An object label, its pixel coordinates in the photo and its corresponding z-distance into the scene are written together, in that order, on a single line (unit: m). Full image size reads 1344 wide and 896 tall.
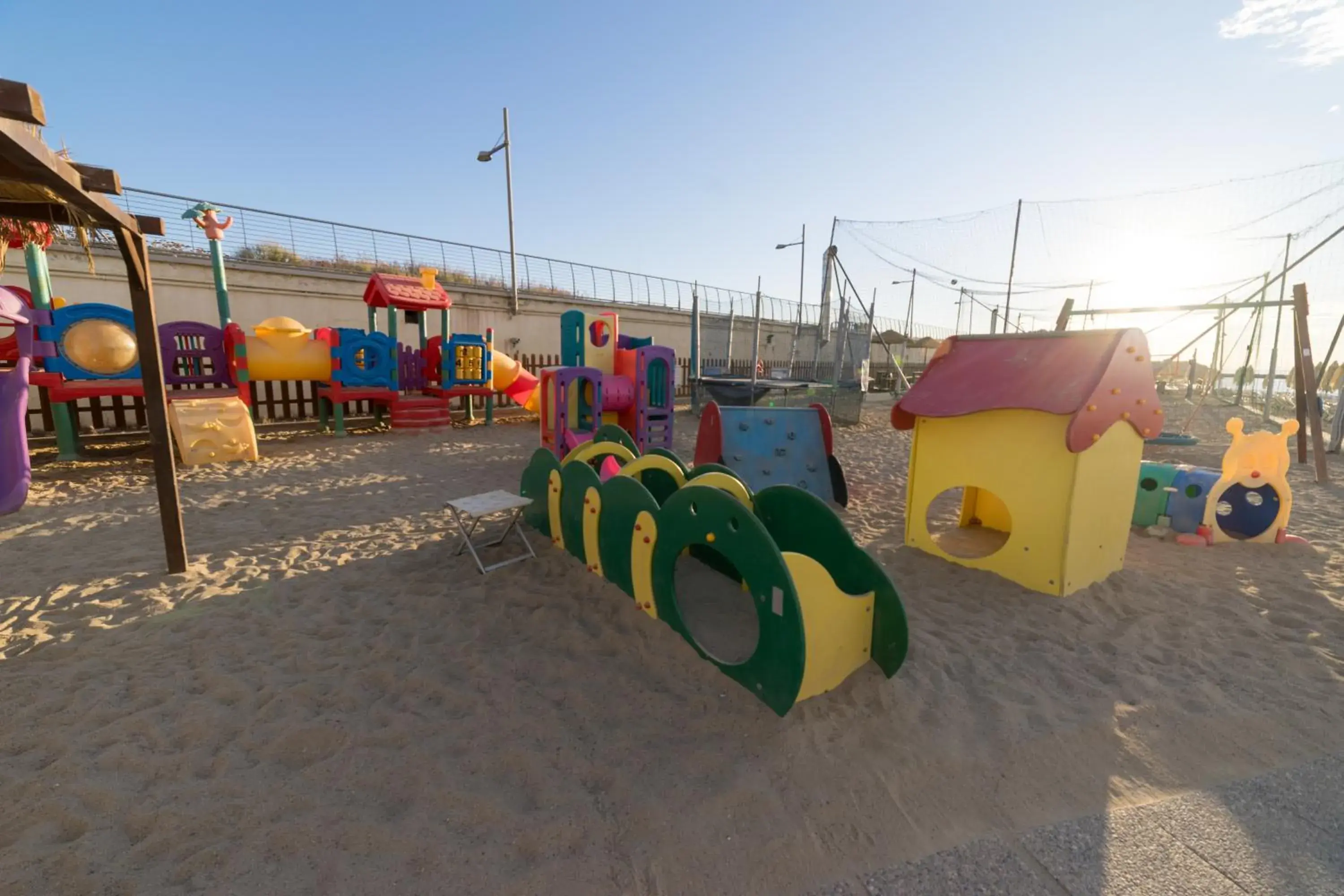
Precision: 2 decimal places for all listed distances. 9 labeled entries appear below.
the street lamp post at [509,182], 15.05
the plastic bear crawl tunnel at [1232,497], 4.41
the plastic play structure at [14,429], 4.81
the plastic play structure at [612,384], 7.54
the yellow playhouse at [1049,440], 3.39
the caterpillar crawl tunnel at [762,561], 2.21
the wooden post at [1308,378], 6.56
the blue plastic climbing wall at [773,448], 5.65
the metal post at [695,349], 13.02
